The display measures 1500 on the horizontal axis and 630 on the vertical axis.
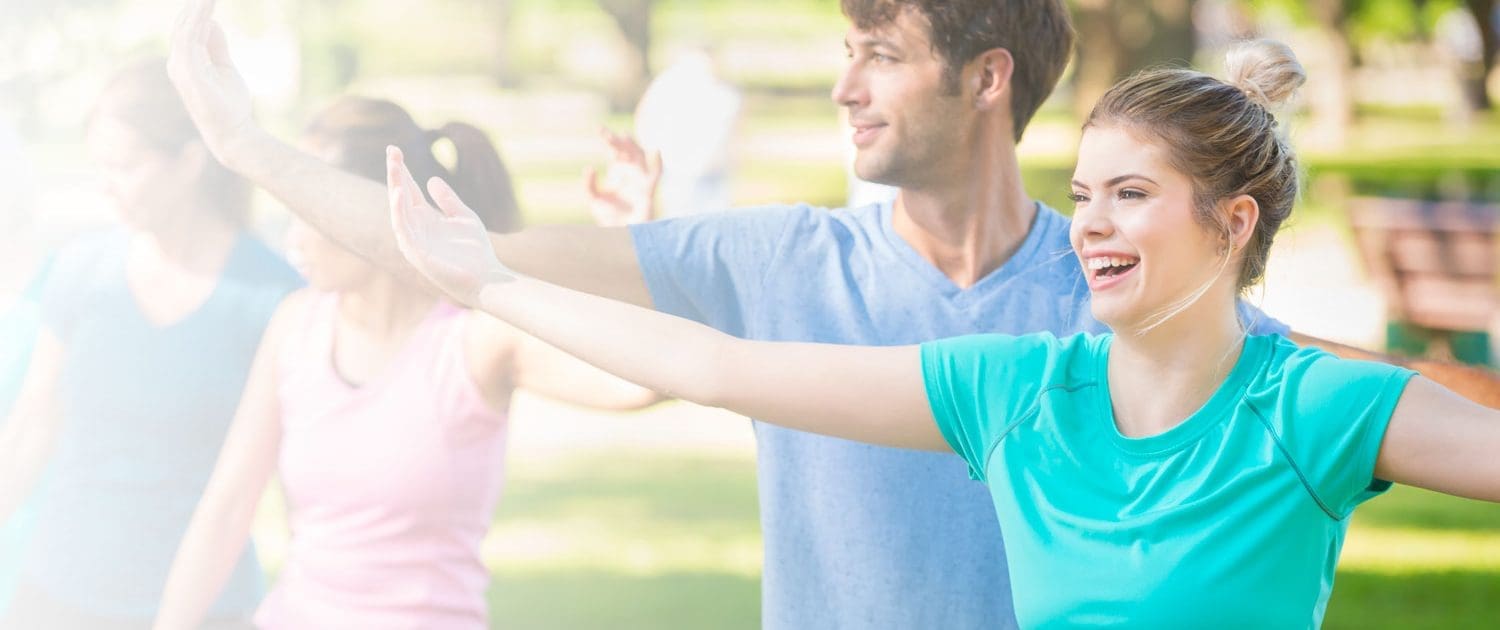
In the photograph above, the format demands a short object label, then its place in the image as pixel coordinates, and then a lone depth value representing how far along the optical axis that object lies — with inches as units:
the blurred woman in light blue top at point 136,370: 140.7
